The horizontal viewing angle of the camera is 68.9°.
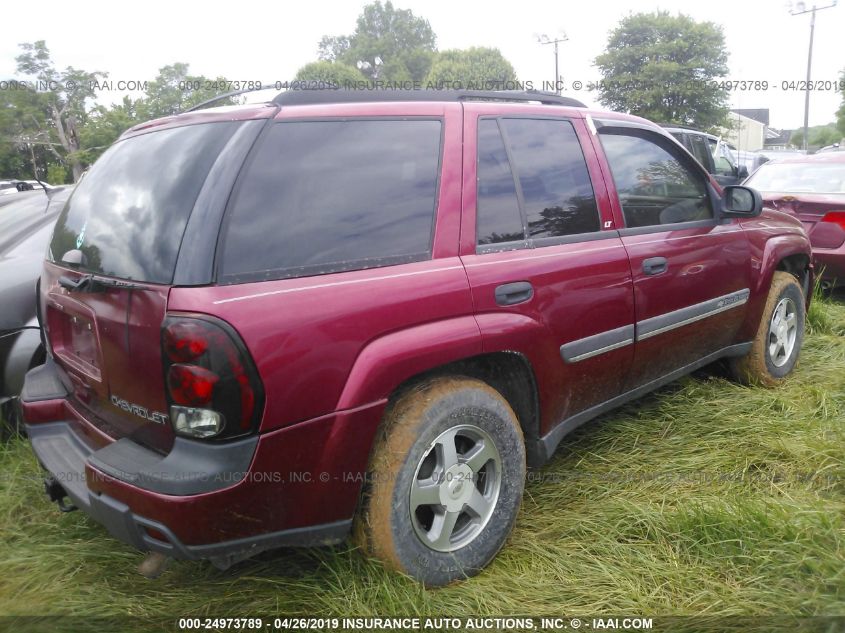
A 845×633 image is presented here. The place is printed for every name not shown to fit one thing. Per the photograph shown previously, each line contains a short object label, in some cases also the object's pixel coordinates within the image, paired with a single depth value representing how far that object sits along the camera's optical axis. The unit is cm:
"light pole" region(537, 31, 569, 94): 2424
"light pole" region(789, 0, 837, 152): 2926
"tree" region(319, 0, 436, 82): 7519
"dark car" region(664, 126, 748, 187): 1074
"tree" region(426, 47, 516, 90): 4419
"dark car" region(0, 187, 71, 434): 309
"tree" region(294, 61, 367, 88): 4284
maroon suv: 174
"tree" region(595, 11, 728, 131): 3491
